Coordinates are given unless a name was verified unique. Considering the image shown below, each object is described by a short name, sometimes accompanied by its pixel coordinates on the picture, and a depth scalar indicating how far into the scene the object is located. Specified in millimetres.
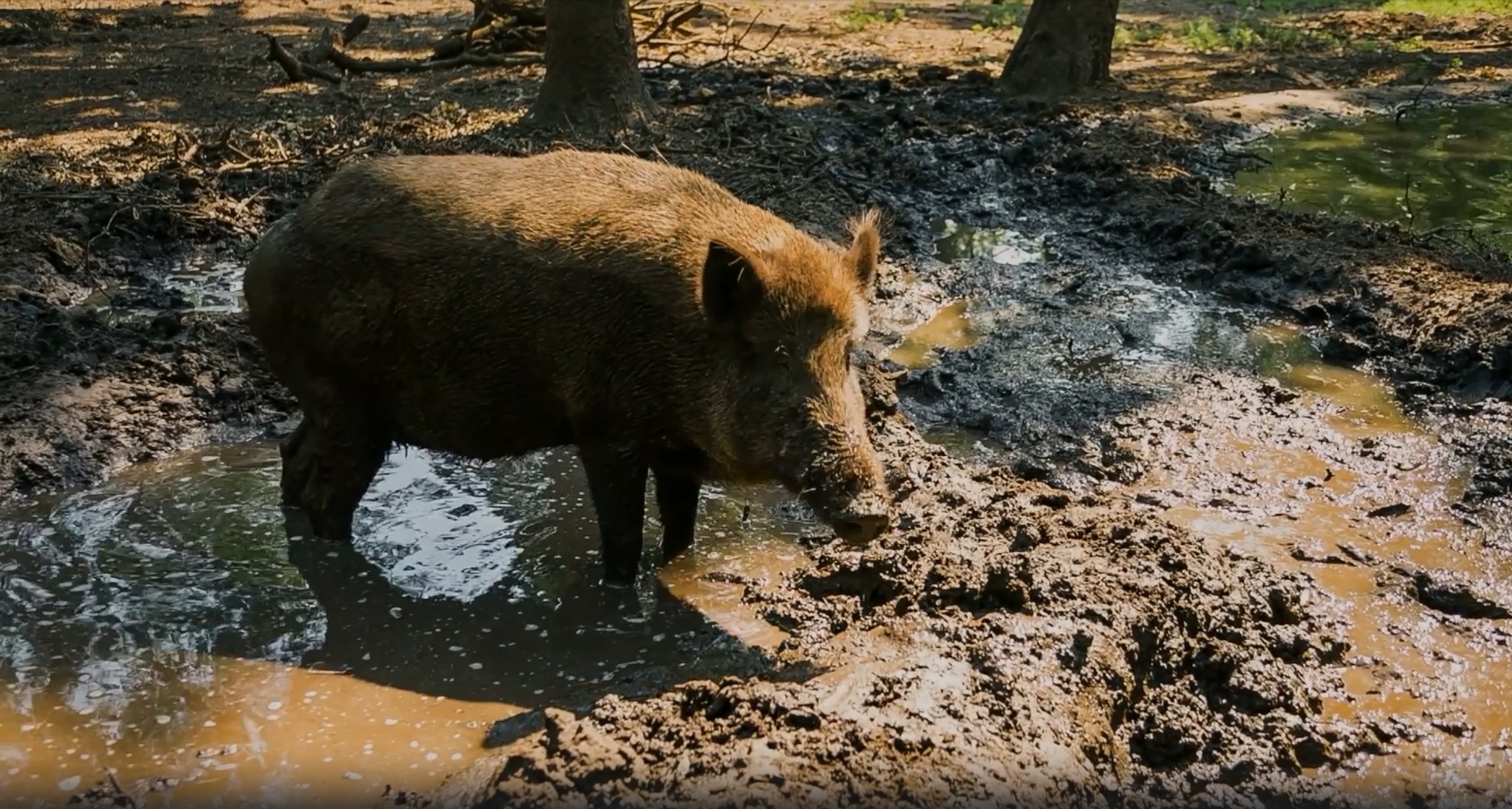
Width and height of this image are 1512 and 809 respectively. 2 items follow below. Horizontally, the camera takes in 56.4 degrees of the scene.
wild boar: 4707
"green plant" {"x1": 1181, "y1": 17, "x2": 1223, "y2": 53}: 18672
